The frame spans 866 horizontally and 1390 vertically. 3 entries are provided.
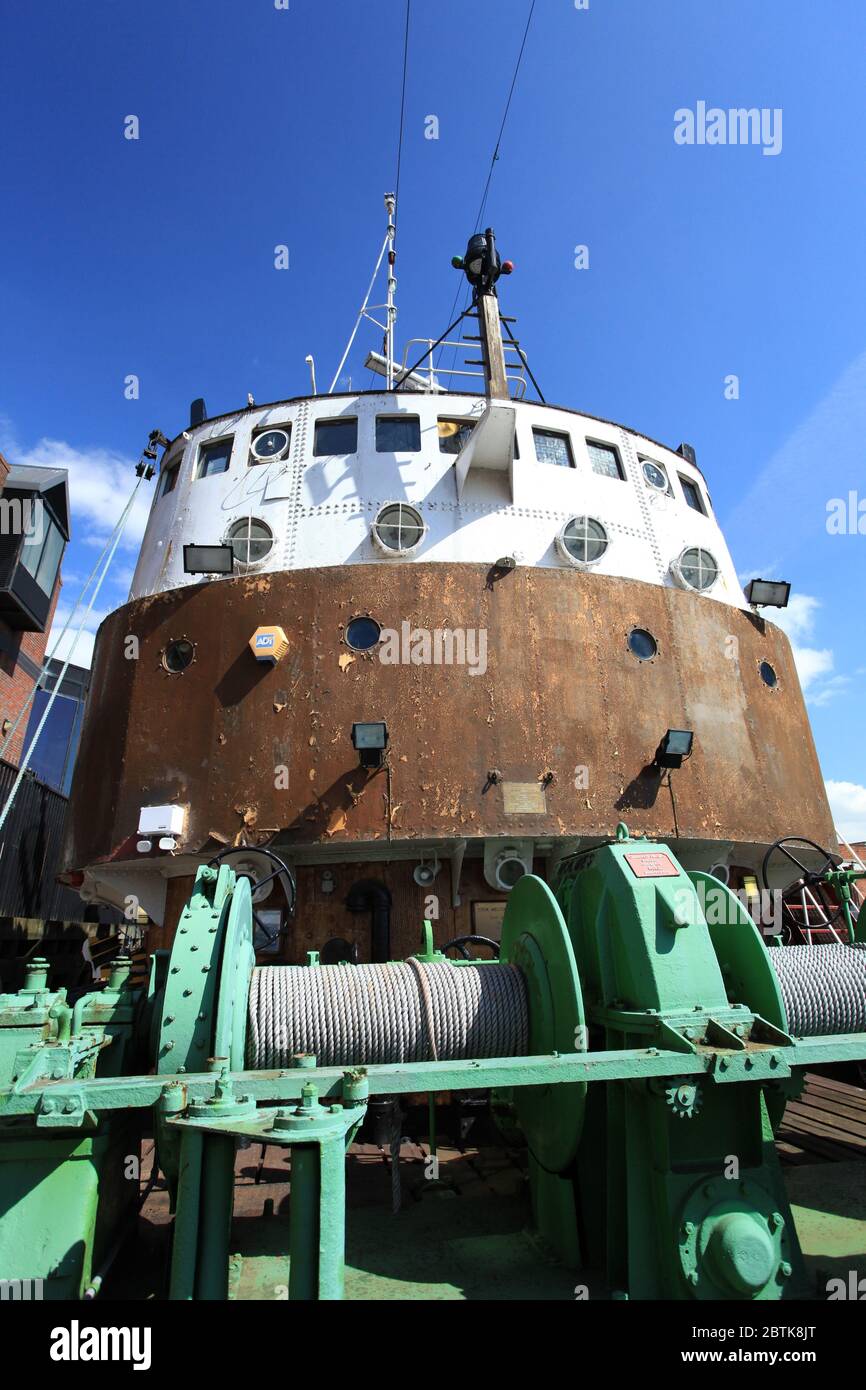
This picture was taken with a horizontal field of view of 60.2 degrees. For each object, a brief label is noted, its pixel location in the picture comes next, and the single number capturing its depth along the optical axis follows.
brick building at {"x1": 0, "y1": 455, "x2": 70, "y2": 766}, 17.38
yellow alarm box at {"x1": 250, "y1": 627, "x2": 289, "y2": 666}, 8.63
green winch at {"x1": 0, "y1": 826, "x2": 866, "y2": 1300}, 3.08
